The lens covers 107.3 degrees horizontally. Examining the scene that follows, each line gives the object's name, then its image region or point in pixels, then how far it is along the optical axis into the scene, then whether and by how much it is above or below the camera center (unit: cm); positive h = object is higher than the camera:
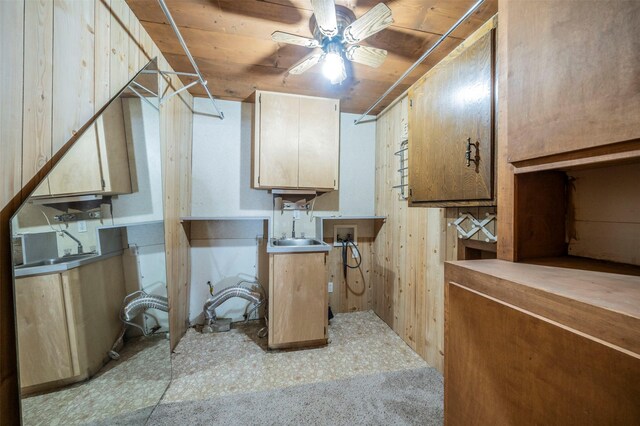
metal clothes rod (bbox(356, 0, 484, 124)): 110 +102
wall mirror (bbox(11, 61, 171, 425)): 83 -29
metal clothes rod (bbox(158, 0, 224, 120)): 113 +100
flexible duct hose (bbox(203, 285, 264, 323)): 240 -87
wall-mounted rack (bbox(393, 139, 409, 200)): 228 +43
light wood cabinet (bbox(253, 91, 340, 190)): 226 +70
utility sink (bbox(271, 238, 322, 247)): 261 -33
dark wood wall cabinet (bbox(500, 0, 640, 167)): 53 +35
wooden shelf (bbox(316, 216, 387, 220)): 264 -5
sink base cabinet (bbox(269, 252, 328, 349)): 206 -78
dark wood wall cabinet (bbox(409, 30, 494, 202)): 102 +43
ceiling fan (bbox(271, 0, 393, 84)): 123 +105
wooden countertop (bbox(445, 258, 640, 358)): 42 -18
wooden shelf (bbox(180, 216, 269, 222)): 227 -6
